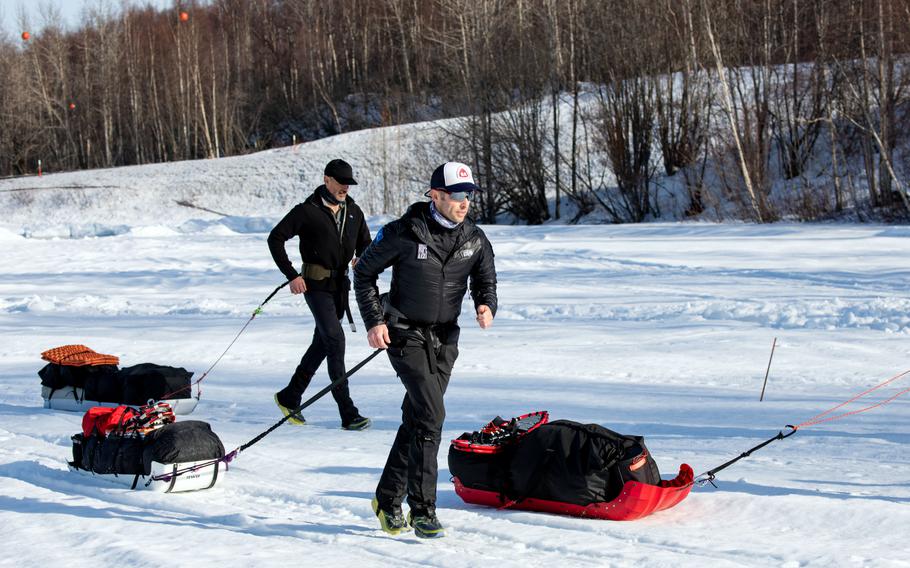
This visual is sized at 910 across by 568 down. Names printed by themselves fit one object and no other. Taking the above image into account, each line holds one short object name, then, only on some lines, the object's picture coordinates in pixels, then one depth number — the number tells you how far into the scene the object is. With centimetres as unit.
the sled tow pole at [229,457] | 1056
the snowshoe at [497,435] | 1040
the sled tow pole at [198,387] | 1611
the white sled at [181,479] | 1118
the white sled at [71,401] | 1655
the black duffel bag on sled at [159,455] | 1120
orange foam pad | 1698
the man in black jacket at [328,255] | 1433
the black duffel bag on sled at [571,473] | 959
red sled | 950
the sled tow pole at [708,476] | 991
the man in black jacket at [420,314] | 916
